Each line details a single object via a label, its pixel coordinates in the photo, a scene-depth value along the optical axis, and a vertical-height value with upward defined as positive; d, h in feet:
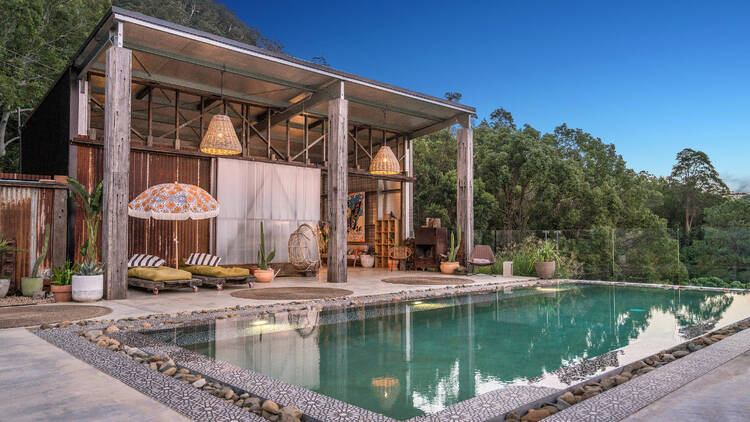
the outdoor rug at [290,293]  24.84 -3.74
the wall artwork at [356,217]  54.44 +1.10
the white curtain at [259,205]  36.60 +1.75
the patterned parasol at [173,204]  28.25 +1.38
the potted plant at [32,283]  25.45 -3.06
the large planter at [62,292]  23.22 -3.24
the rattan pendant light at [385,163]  39.93 +5.33
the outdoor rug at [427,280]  33.32 -3.99
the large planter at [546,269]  39.14 -3.49
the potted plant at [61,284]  23.25 -2.90
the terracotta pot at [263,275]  33.45 -3.46
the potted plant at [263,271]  33.45 -3.15
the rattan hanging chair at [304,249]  37.63 -1.89
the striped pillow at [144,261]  30.73 -2.27
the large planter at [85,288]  22.94 -3.00
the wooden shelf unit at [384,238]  50.70 -1.29
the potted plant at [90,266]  22.97 -2.01
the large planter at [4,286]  24.97 -3.16
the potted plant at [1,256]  25.02 -1.79
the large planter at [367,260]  51.60 -3.71
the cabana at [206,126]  24.63 +7.73
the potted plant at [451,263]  42.14 -3.27
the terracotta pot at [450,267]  42.16 -3.60
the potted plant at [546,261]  39.19 -2.88
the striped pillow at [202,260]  32.71 -2.33
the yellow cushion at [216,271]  29.12 -2.81
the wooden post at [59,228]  28.27 -0.12
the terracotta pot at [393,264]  47.80 -3.88
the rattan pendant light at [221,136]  30.37 +5.76
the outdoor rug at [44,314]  17.56 -3.56
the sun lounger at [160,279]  26.21 -2.97
